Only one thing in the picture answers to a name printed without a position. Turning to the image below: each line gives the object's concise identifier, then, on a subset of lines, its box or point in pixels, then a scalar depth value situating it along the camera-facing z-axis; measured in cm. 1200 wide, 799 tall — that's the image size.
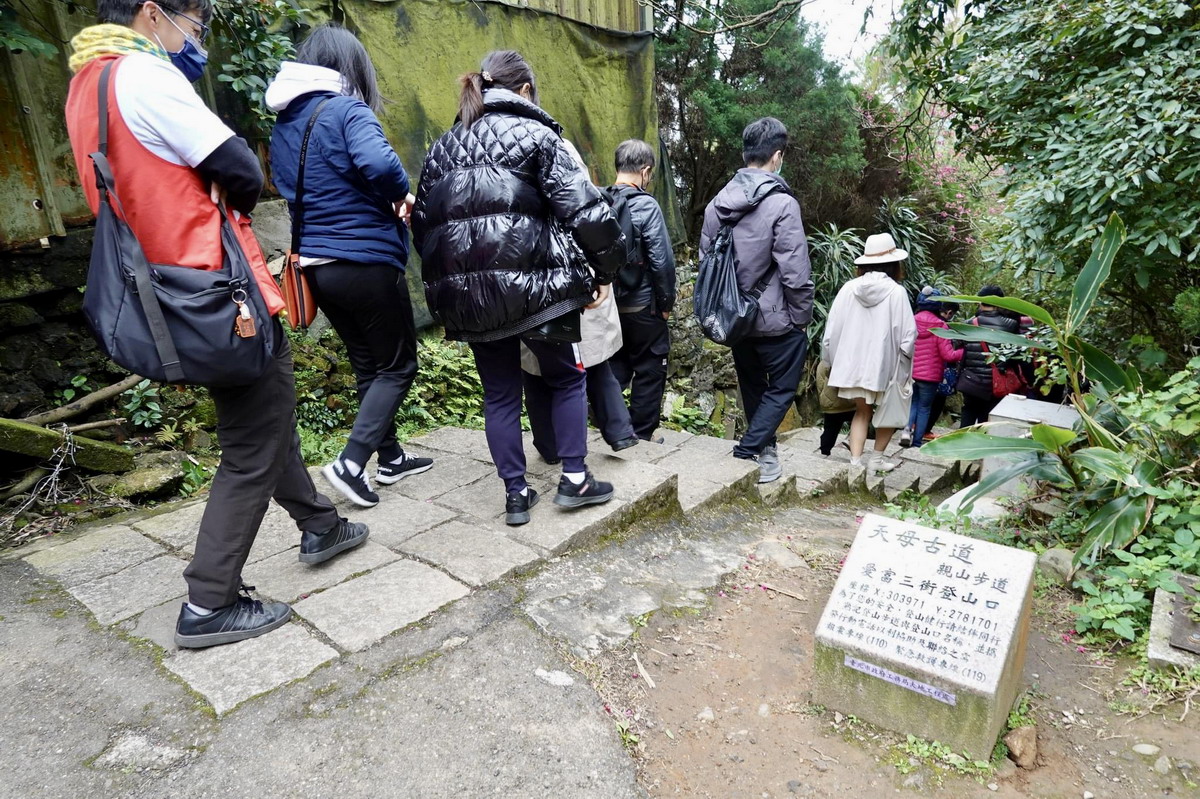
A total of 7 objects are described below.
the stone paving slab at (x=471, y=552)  254
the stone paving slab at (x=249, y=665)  194
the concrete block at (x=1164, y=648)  221
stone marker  187
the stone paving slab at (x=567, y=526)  276
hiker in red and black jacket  180
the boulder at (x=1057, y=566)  289
